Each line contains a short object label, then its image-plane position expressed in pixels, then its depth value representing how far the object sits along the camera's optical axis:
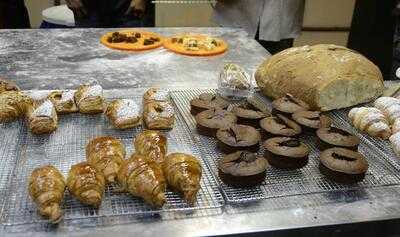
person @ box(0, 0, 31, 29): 3.81
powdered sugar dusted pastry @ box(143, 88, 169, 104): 1.69
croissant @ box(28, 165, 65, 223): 1.08
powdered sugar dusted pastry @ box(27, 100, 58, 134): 1.49
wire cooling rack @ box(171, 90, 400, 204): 1.25
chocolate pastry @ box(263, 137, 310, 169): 1.34
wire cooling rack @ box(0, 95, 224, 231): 1.11
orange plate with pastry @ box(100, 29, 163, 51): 2.66
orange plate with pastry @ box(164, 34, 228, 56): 2.65
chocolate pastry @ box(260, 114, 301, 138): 1.48
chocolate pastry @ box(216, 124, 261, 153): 1.40
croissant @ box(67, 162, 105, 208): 1.13
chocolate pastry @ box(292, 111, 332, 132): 1.56
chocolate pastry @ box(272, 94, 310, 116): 1.66
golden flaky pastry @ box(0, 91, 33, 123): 1.57
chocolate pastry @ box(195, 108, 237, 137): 1.53
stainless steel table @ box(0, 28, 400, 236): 1.12
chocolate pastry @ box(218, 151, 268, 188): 1.25
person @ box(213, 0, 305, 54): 3.26
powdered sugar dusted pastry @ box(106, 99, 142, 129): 1.55
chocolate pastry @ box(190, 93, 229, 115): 1.66
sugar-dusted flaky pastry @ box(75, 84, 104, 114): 1.65
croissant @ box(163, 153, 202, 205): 1.18
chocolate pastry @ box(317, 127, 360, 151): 1.44
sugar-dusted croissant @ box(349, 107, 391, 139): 1.58
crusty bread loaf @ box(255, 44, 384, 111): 1.80
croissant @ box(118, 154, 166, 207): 1.15
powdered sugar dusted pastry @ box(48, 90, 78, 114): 1.64
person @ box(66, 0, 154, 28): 3.31
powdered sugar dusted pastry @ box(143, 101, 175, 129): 1.55
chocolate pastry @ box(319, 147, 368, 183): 1.30
